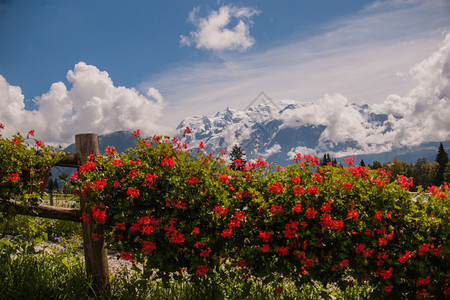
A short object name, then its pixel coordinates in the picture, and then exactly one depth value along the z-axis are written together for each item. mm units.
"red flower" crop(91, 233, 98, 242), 4251
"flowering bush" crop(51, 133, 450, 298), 3549
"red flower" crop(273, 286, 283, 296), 3900
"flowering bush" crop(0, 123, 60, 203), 4465
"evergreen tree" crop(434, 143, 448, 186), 72938
